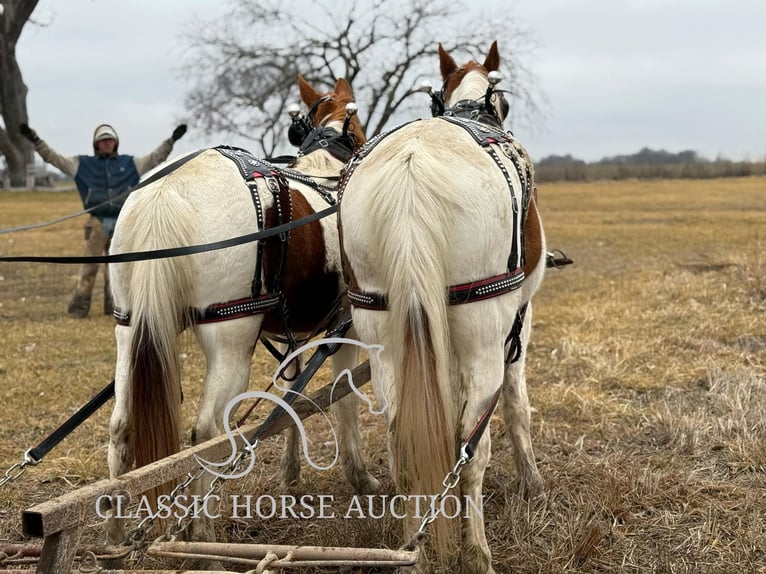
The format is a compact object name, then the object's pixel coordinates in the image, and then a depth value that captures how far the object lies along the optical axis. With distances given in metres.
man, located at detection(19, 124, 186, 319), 7.55
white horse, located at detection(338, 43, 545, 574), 2.29
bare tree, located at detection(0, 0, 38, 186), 33.22
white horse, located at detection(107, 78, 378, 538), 2.61
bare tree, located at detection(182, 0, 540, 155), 15.23
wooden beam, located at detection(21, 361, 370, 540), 1.81
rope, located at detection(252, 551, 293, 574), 1.97
